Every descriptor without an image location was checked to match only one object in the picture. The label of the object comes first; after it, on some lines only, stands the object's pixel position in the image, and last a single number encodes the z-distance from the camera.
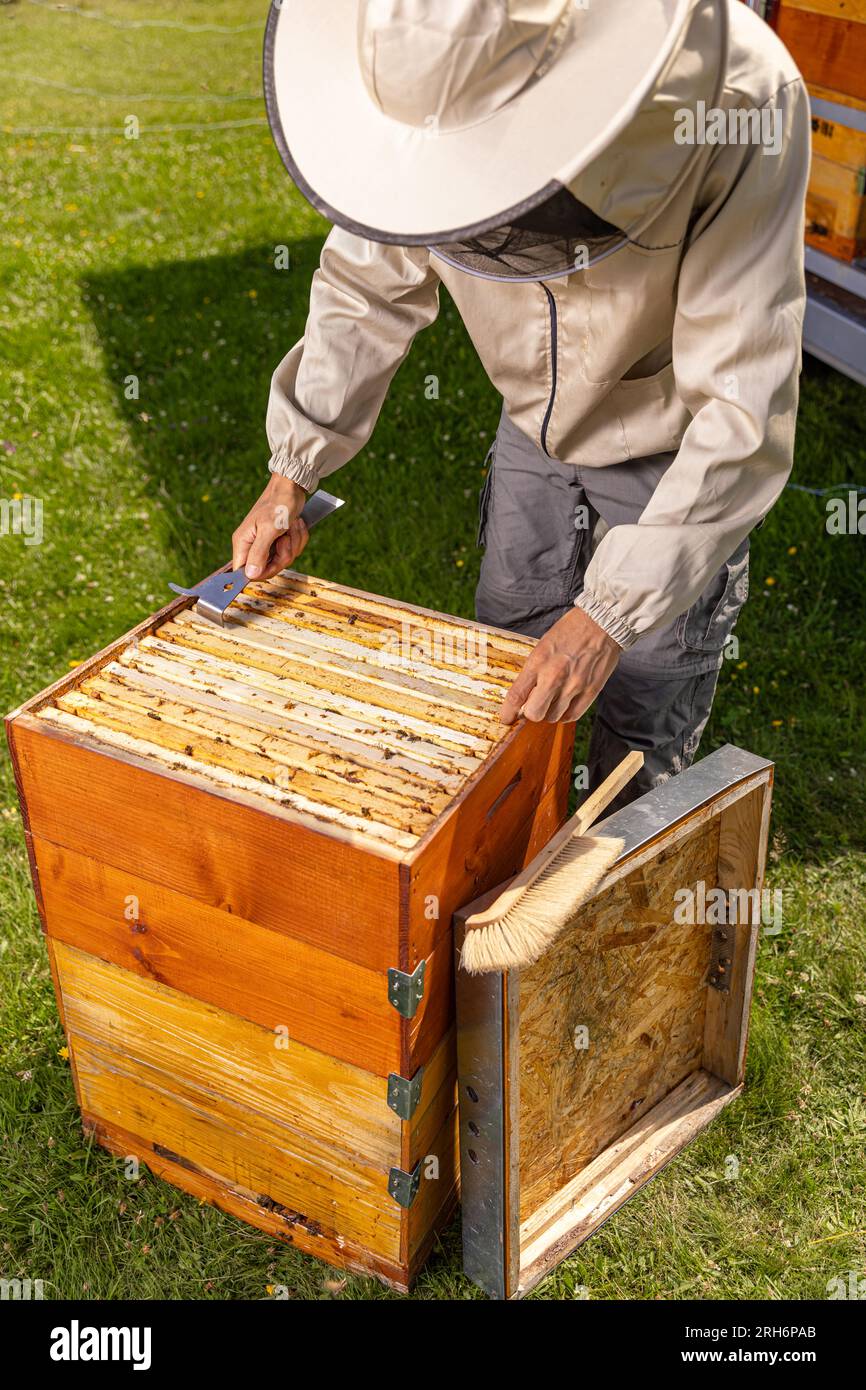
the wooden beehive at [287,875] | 2.06
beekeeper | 1.72
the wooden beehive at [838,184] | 4.67
